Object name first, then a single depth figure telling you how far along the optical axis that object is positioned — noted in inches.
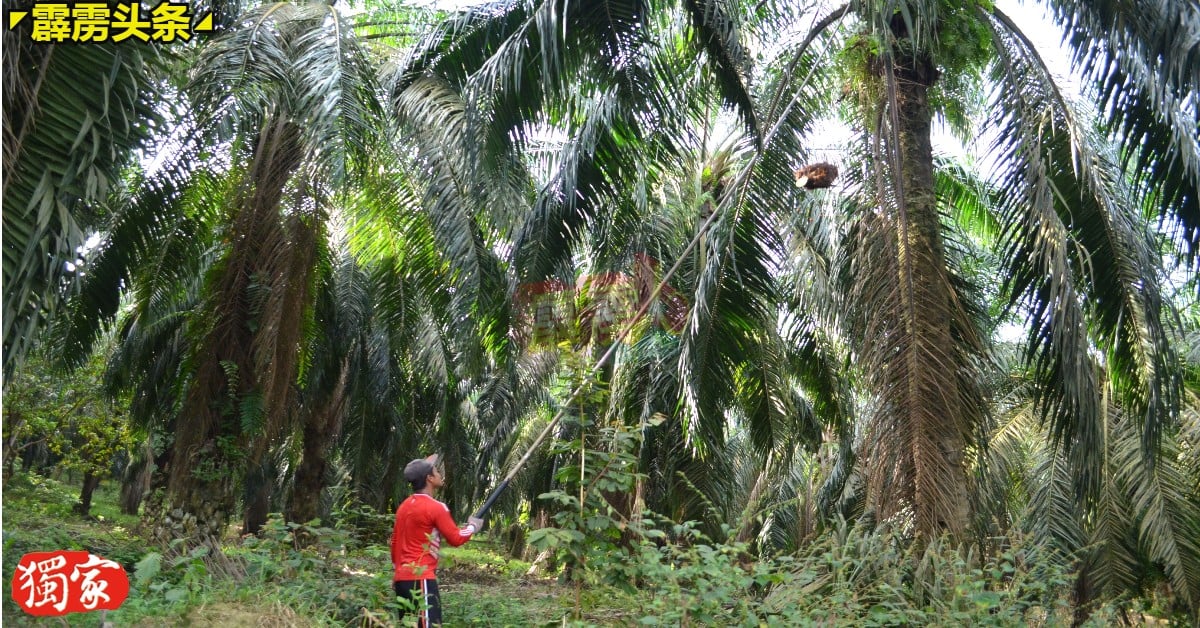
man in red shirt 243.4
